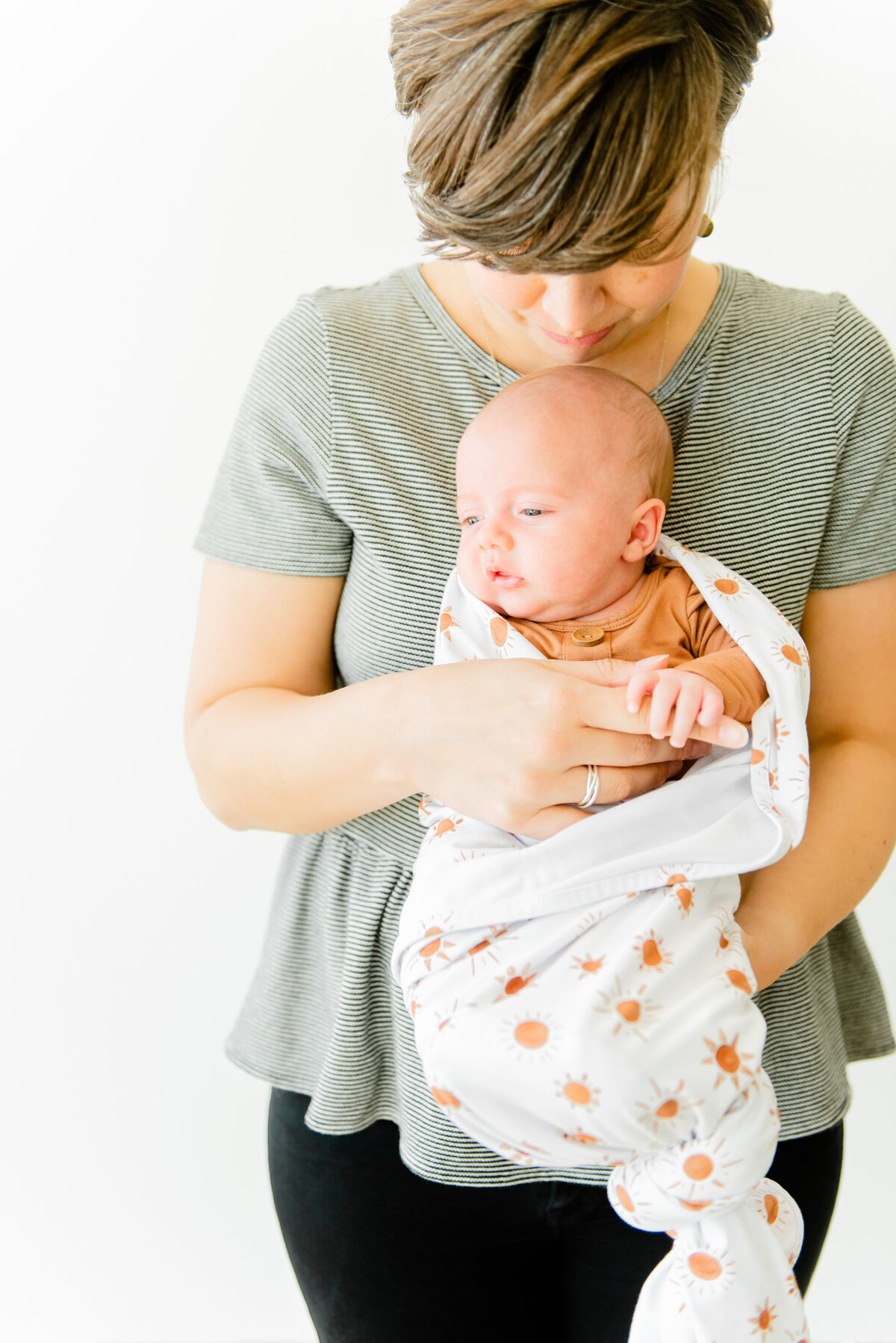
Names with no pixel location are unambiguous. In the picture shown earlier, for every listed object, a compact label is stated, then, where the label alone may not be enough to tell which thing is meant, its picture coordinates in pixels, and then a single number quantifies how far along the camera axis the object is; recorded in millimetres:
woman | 1058
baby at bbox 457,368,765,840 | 1074
